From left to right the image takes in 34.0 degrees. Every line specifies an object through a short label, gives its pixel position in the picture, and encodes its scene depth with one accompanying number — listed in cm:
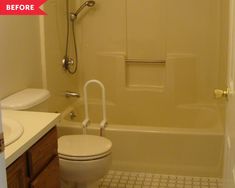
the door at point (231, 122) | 141
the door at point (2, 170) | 85
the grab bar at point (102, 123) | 279
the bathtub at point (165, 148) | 278
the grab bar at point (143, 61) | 347
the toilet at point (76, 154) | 224
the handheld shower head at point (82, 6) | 348
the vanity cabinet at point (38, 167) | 148
